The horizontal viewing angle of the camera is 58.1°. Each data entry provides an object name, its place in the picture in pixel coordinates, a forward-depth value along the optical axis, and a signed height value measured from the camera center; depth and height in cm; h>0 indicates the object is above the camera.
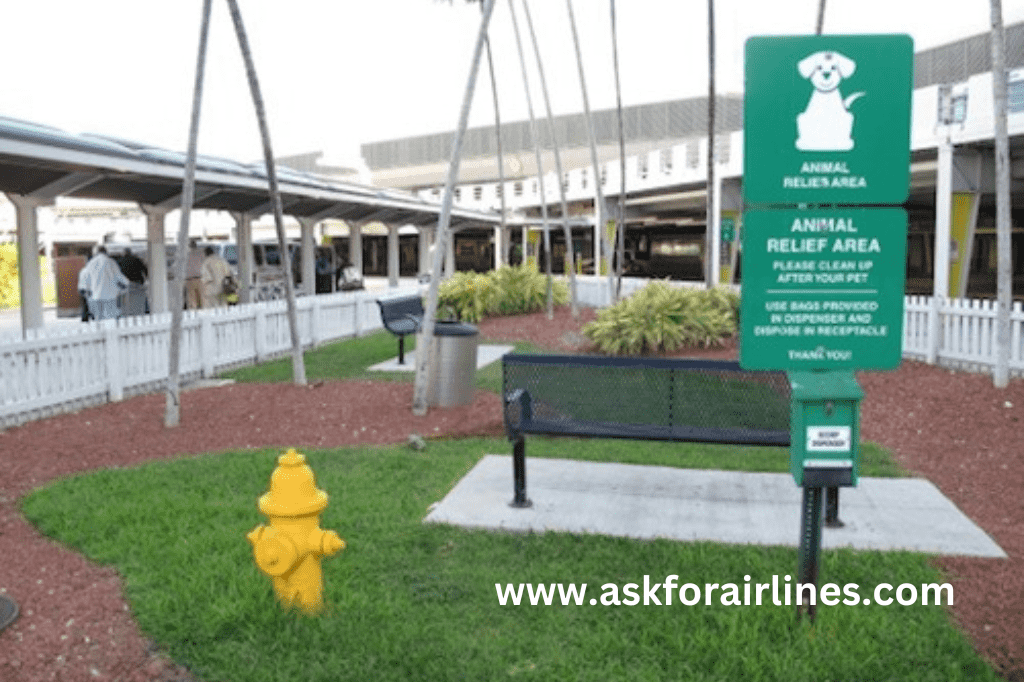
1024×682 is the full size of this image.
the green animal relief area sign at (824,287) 384 -8
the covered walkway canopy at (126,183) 1040 +140
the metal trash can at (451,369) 973 -103
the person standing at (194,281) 1952 -14
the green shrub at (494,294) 1981 -48
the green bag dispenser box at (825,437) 392 -72
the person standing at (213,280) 1873 -12
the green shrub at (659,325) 1421 -86
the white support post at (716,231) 2416 +102
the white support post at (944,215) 1459 +85
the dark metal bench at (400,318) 1323 -66
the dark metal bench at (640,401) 596 -88
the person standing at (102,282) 1564 -12
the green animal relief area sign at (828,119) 372 +61
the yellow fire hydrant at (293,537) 404 -116
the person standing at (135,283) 2106 -19
